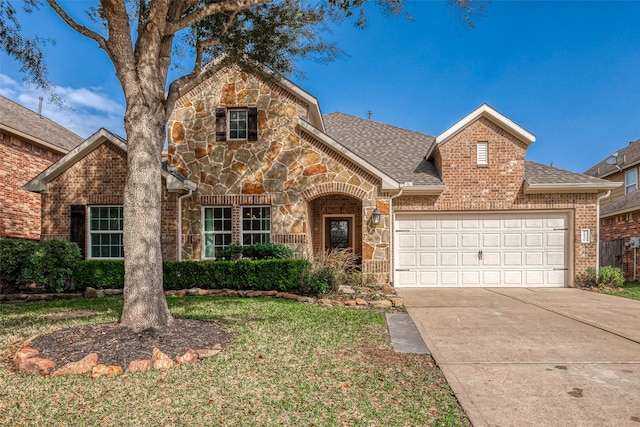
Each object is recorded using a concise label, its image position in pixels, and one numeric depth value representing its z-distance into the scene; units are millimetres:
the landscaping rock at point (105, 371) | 4336
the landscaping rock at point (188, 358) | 4712
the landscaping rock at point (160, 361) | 4562
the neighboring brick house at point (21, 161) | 14266
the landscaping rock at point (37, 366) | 4410
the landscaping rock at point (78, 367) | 4406
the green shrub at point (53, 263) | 9864
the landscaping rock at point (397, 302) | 8812
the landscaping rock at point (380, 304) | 8711
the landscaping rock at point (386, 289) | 10355
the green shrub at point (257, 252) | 10680
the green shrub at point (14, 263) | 9758
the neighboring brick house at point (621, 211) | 15638
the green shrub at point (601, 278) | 11922
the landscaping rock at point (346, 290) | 9805
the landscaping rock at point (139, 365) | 4520
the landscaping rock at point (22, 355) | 4559
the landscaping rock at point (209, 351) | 4959
